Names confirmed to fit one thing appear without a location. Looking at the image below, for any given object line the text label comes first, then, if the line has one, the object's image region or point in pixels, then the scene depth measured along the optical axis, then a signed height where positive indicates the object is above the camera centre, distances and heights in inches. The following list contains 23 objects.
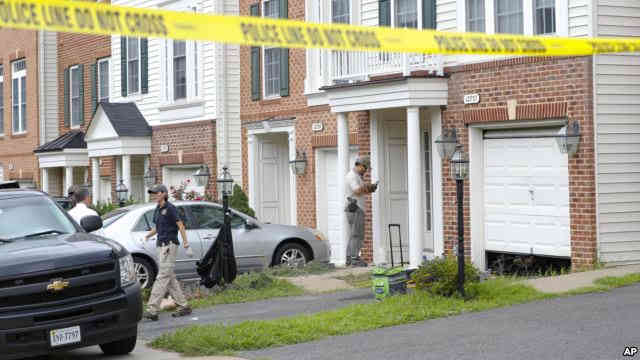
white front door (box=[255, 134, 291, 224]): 880.9 +9.9
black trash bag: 590.9 -41.4
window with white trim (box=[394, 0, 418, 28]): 696.4 +118.9
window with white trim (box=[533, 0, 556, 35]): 593.9 +97.8
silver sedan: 632.4 -31.1
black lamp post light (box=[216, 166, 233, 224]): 614.3 +2.6
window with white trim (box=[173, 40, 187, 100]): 956.0 +114.5
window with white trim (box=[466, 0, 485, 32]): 641.6 +107.1
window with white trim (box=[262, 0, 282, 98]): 844.0 +105.1
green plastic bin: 519.5 -47.5
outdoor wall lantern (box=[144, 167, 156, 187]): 1004.6 +15.4
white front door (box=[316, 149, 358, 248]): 792.3 -3.7
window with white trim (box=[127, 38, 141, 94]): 1034.7 +129.7
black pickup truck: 374.3 -37.8
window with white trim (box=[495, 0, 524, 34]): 615.8 +102.3
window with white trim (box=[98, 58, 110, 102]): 1130.0 +125.8
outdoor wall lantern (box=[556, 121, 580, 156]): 570.3 +25.7
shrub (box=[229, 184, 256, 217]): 831.8 -8.9
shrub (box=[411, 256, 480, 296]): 492.1 -43.4
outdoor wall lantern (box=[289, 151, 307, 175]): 810.8 +20.3
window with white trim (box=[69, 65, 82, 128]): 1199.0 +114.9
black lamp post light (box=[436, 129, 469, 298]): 487.9 +1.8
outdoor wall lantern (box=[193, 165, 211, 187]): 881.5 +13.5
